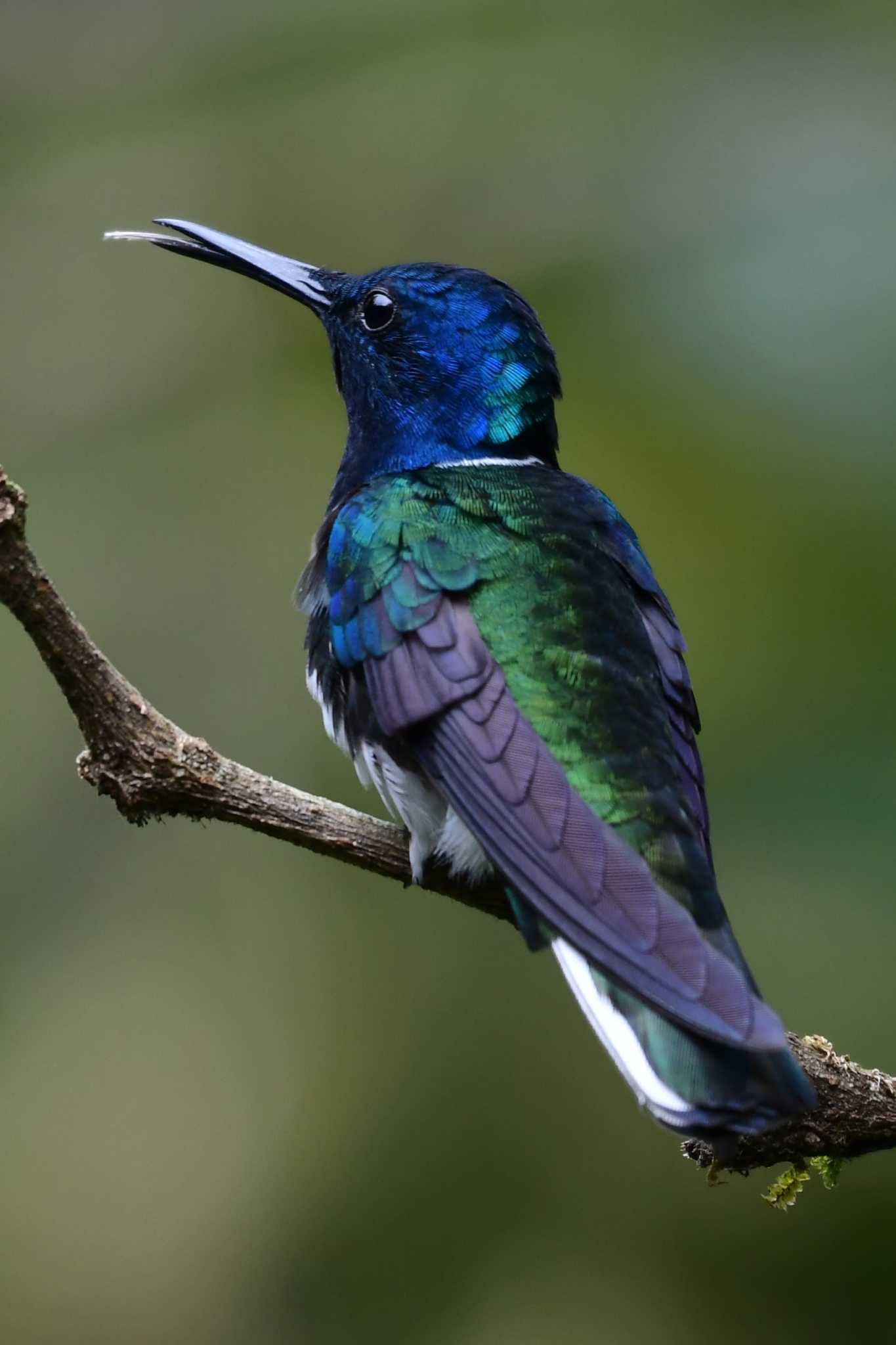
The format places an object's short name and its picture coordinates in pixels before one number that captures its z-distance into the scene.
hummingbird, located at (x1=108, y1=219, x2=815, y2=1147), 4.70
